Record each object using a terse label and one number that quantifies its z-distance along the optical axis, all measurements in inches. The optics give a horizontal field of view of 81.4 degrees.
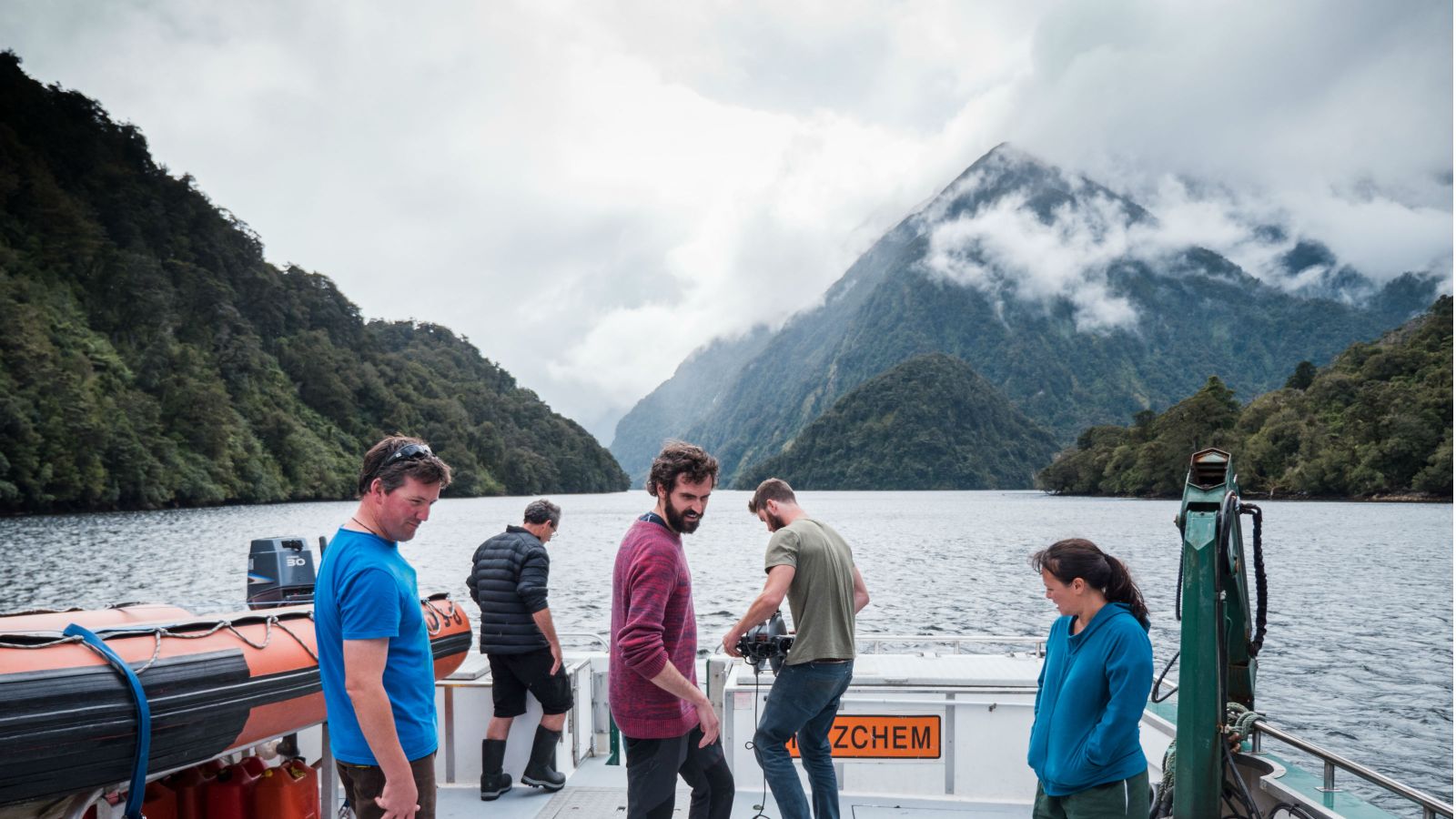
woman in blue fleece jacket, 89.2
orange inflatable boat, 97.5
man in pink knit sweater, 94.6
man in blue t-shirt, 76.9
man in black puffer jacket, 169.3
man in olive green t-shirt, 126.3
